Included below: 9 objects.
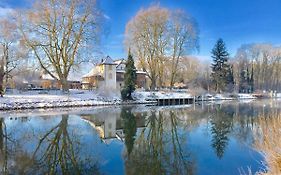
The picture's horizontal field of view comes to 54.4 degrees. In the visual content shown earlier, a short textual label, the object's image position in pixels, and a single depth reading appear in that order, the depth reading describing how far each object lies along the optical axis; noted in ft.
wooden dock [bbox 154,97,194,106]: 126.95
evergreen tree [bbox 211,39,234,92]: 171.53
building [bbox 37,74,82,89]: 153.06
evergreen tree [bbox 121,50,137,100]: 115.24
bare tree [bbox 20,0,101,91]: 100.73
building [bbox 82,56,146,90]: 142.31
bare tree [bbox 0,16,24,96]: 98.17
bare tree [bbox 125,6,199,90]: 135.23
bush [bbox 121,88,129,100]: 115.81
